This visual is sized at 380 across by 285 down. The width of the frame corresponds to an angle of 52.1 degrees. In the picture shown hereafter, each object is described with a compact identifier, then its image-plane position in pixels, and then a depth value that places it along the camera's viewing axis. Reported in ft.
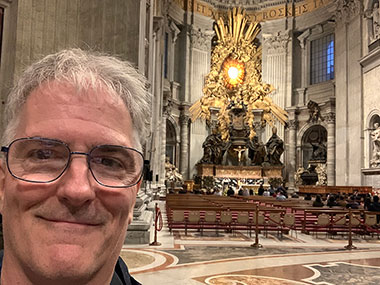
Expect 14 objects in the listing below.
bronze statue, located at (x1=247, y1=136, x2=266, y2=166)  97.04
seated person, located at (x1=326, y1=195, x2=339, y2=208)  41.42
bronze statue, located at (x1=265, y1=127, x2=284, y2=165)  95.50
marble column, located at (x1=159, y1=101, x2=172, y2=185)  83.92
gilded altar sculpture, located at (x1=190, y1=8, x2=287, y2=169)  98.12
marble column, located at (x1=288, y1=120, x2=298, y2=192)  99.81
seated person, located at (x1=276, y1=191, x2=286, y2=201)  47.22
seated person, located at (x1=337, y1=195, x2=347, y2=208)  45.08
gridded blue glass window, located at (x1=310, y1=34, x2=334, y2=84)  96.89
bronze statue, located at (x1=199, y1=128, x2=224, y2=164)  94.89
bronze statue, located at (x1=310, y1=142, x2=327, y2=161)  94.52
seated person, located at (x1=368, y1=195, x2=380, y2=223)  33.35
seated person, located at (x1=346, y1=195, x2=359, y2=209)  37.53
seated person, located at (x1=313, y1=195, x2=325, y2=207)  38.20
